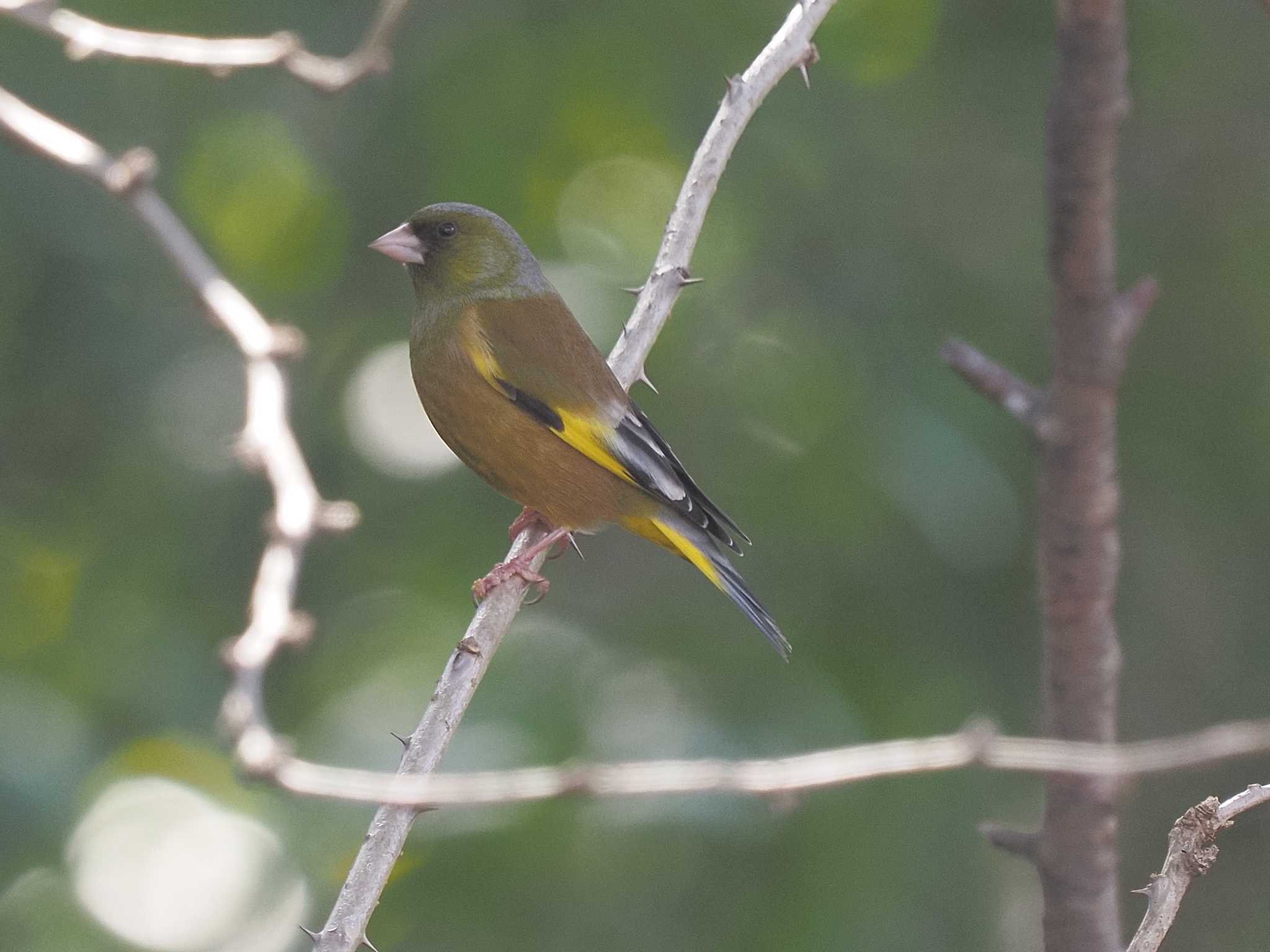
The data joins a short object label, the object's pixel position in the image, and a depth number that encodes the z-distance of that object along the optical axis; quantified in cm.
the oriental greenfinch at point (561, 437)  879
